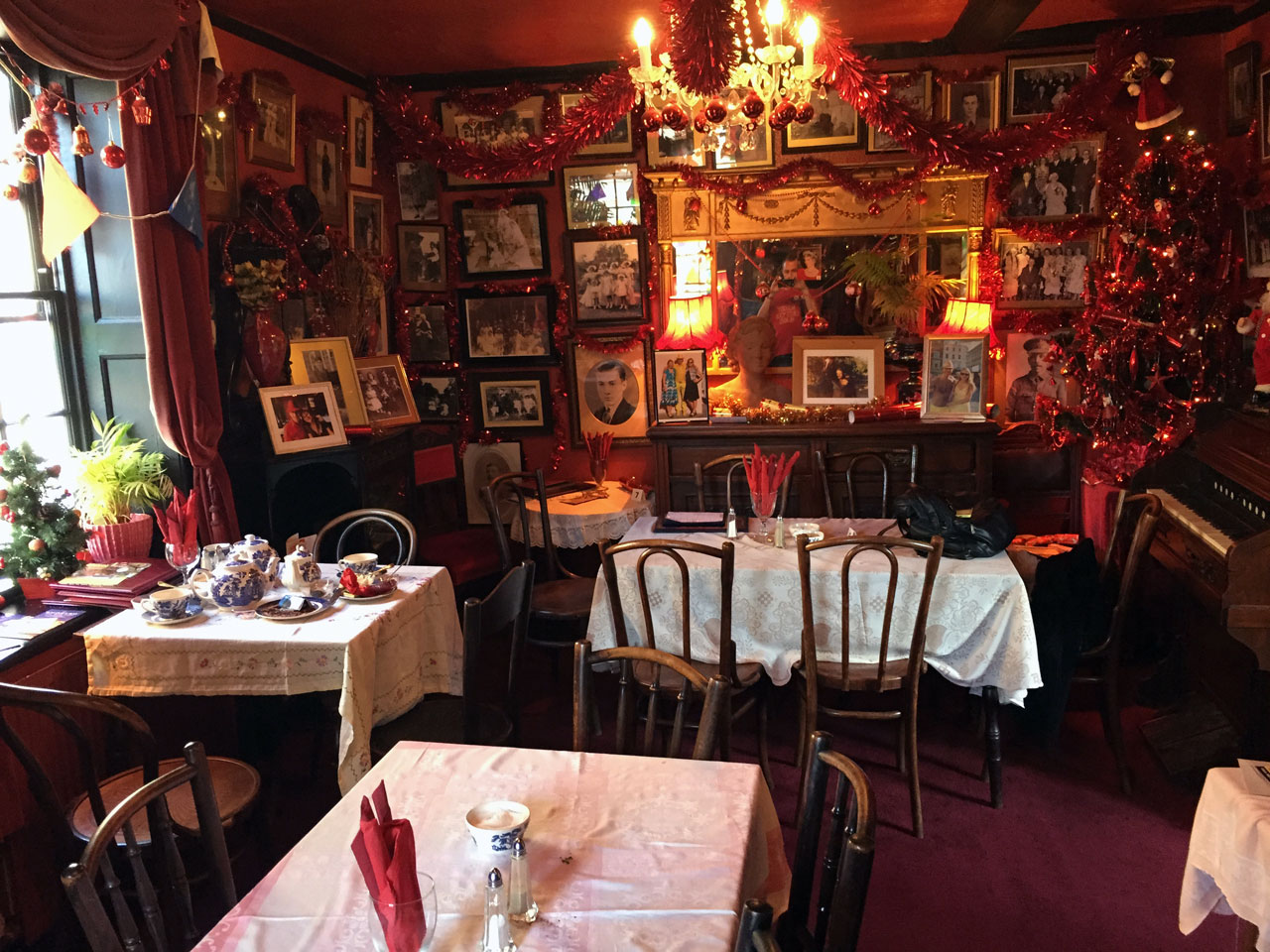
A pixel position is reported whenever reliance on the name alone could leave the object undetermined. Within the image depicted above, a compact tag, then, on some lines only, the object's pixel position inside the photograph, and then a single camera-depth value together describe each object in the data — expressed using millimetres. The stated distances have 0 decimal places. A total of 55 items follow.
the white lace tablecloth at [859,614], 3355
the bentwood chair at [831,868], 1460
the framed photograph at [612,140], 5633
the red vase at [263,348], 4117
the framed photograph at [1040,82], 5258
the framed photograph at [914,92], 5352
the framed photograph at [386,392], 5074
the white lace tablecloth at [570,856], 1577
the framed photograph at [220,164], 4082
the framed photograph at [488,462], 6133
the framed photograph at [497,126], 5750
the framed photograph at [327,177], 5008
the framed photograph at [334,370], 4582
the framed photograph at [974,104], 5363
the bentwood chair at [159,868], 1479
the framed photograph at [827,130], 5465
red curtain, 3508
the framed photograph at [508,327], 5961
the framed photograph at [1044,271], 5453
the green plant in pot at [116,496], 3484
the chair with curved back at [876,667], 3090
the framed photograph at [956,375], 5117
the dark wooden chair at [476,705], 2770
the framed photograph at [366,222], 5383
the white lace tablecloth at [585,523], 5004
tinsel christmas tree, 4574
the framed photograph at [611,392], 5941
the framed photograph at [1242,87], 4707
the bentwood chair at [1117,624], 3375
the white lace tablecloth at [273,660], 2852
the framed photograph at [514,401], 6043
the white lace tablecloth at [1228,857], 1885
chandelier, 3578
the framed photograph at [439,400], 6074
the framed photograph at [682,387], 5355
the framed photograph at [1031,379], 5527
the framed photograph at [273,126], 4512
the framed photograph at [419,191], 5832
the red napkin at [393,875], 1460
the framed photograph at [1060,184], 5332
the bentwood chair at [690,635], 3107
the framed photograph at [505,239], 5871
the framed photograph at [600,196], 5742
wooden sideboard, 5121
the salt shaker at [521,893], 1602
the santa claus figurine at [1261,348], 3936
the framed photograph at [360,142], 5391
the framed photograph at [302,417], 4199
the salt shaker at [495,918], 1507
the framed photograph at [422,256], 5879
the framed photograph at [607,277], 5789
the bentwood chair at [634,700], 2078
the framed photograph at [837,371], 5383
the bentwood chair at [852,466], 4605
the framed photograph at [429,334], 5961
